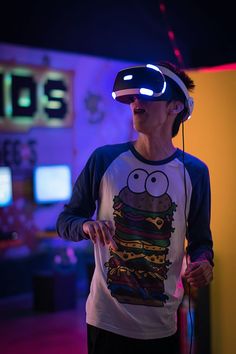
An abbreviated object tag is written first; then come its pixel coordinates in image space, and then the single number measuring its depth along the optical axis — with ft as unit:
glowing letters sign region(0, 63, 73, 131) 22.26
